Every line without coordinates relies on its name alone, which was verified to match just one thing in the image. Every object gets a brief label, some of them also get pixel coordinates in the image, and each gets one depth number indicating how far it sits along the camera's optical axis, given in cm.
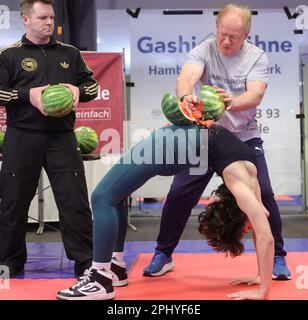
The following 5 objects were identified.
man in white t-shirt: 297
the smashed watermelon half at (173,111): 269
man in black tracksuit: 336
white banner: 629
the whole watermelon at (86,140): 407
